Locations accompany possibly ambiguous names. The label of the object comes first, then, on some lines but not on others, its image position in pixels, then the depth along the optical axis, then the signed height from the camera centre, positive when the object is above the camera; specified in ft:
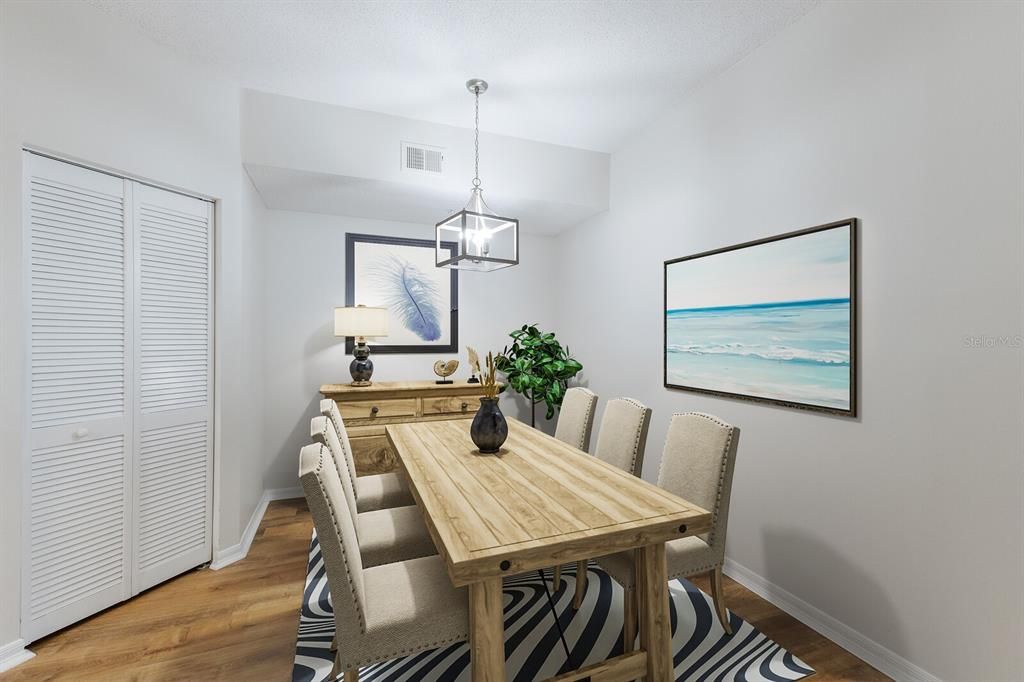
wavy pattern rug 6.10 -4.23
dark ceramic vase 7.34 -1.40
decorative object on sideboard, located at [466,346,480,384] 12.36 -0.74
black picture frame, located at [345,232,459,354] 13.15 +1.35
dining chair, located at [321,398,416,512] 8.03 -2.63
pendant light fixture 7.80 +1.72
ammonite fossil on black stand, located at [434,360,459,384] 12.71 -0.82
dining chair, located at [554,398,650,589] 7.64 -1.66
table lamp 11.84 +0.22
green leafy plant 13.23 -0.79
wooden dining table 4.34 -1.84
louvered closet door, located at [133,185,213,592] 8.01 -0.88
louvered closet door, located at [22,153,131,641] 6.71 -0.91
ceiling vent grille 10.73 +4.06
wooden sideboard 11.39 -1.76
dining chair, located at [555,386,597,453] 8.95 -1.52
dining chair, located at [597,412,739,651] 5.95 -2.05
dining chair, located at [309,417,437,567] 6.17 -2.64
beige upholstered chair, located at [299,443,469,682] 4.38 -2.61
